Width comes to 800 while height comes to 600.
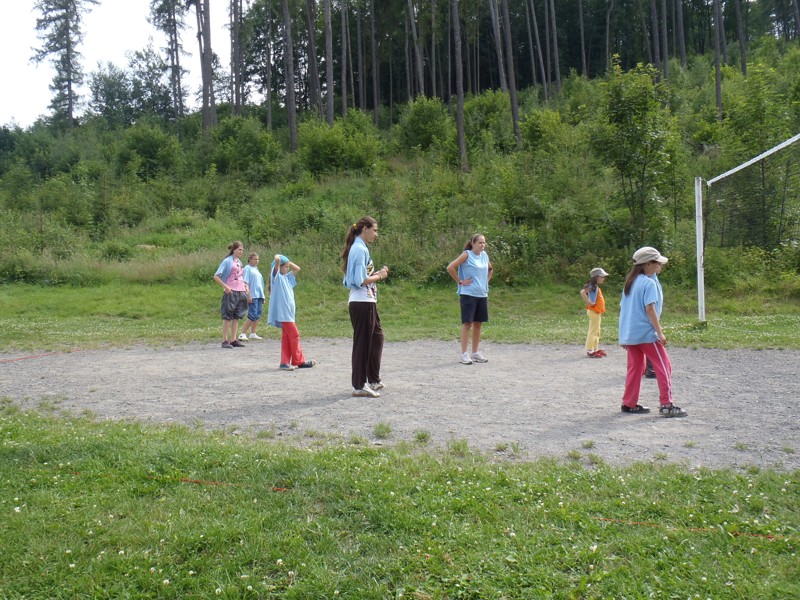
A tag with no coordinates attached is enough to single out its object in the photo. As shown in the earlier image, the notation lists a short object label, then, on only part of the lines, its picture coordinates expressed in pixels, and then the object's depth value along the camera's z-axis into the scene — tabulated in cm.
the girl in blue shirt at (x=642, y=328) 720
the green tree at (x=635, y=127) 1939
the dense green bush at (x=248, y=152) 3625
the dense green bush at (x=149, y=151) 3928
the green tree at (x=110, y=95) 6272
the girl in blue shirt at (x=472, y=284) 1105
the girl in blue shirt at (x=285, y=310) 1070
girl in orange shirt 1174
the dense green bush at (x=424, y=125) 3788
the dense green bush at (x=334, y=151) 3519
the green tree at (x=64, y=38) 5153
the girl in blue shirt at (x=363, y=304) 823
